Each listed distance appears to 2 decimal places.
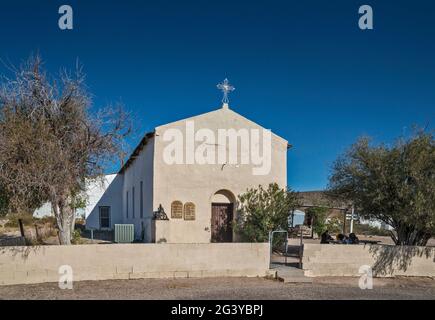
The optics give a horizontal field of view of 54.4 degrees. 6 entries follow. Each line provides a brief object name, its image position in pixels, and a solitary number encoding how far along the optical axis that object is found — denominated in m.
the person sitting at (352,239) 16.22
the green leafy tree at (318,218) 28.49
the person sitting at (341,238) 16.77
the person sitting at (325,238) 17.11
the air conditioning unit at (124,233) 21.02
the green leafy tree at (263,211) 17.69
